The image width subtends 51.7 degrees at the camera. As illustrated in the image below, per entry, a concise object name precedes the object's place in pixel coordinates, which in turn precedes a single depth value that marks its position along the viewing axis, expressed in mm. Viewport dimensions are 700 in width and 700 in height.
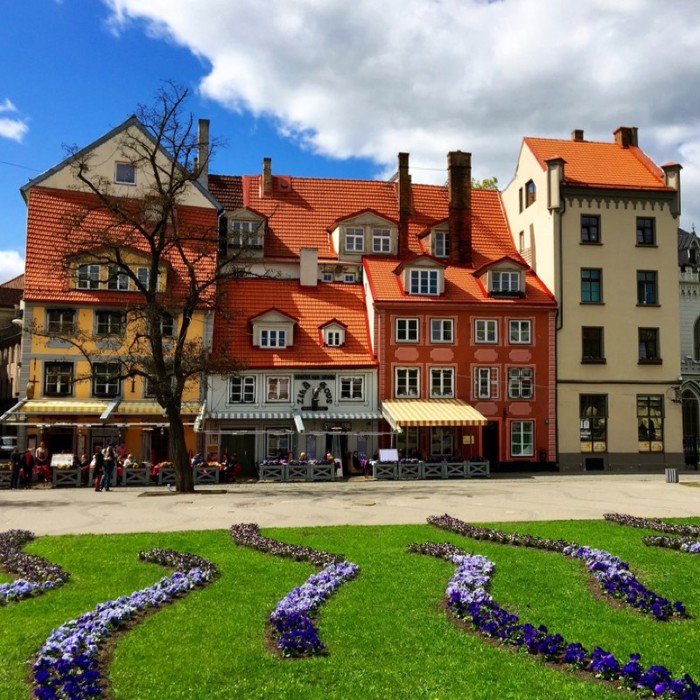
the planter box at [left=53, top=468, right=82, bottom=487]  31672
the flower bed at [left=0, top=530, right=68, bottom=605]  12508
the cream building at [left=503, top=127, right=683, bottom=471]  41406
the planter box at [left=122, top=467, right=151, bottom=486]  32250
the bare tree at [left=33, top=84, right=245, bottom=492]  29062
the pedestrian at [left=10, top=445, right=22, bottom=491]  30781
